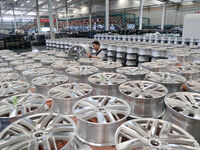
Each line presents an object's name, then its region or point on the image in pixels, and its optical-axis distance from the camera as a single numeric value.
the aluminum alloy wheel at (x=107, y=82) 1.99
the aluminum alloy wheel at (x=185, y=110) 1.33
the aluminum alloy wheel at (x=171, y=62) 3.05
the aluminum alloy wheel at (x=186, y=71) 2.39
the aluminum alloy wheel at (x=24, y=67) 3.04
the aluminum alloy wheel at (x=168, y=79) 2.02
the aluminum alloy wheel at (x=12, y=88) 2.00
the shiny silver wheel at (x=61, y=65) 3.01
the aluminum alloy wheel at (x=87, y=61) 3.41
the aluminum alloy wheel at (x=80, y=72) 2.46
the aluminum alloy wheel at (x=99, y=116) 1.33
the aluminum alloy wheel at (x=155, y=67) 2.83
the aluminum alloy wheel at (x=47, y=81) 2.09
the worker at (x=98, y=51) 5.13
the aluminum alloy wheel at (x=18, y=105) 1.45
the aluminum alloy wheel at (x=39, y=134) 1.17
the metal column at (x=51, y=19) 10.65
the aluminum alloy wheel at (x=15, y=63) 3.48
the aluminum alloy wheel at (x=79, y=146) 1.34
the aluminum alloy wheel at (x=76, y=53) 4.85
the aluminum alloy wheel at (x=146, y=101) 1.64
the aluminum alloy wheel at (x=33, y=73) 2.58
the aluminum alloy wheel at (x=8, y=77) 2.53
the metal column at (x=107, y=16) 10.26
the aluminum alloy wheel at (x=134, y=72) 2.44
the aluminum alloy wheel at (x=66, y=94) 1.74
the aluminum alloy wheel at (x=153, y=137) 1.11
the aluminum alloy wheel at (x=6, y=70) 3.02
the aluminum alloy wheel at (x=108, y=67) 2.86
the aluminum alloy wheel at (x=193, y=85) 1.89
